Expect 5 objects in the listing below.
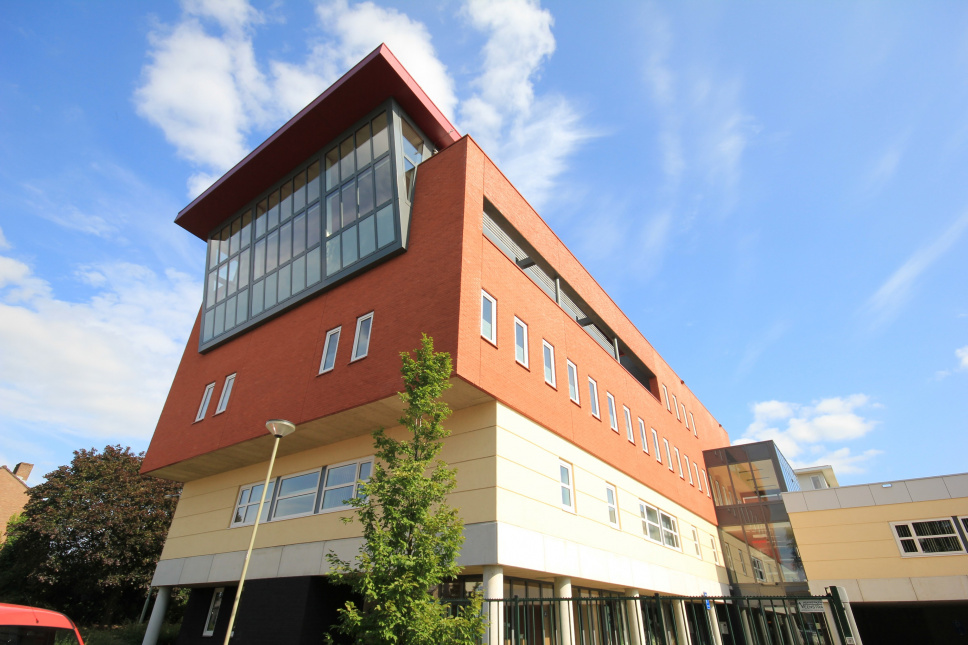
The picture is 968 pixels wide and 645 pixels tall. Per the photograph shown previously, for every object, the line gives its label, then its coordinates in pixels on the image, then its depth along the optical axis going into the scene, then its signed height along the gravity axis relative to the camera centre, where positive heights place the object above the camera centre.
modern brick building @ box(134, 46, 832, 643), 14.09 +7.54
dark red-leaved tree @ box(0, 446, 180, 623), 31.50 +5.08
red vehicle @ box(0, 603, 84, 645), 7.19 +0.13
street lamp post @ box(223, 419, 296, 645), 12.17 +4.28
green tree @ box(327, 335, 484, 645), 8.15 +1.40
